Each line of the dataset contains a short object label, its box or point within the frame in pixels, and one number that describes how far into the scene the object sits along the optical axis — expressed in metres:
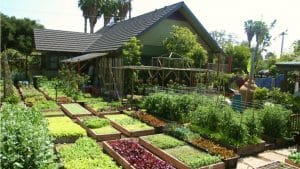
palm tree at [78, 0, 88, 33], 33.93
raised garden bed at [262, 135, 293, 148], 7.58
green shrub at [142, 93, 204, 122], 8.98
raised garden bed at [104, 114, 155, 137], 7.76
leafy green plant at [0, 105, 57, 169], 3.20
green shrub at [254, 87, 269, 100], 13.33
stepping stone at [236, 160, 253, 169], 5.98
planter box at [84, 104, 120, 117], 9.56
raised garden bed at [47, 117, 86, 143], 6.80
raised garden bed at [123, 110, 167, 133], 8.25
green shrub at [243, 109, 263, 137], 7.05
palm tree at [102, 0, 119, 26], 34.68
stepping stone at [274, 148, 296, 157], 7.05
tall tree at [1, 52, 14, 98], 10.72
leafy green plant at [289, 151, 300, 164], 5.79
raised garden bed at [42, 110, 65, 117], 9.08
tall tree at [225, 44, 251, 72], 27.68
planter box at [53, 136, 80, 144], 6.73
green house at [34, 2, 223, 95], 14.85
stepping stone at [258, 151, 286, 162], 6.61
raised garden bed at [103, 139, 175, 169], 5.41
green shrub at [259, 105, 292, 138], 7.67
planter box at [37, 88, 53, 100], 12.18
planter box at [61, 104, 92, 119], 9.20
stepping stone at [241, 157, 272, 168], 6.19
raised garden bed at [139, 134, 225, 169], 5.53
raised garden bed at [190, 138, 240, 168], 5.87
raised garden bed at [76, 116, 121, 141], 7.31
